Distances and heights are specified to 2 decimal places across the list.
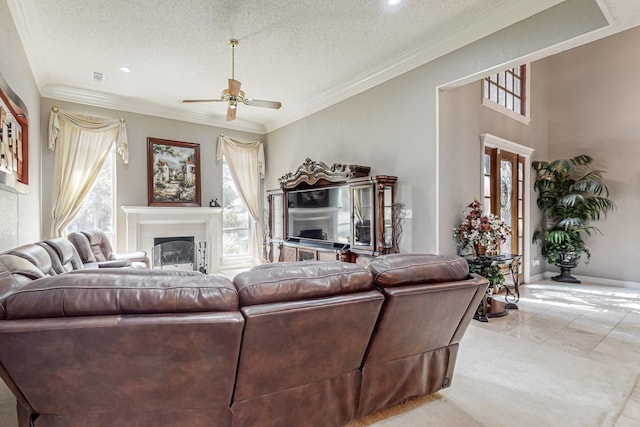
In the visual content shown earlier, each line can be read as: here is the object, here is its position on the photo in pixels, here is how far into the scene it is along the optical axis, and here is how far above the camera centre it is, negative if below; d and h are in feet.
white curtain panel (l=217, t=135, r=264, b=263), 21.94 +3.09
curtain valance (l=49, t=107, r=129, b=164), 16.30 +4.81
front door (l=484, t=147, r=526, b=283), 15.55 +1.14
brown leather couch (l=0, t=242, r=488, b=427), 3.76 -1.63
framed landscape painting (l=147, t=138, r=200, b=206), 19.29 +2.60
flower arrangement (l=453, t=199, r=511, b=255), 12.27 -0.63
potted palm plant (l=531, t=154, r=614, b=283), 17.56 +0.44
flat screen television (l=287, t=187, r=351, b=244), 15.47 -0.05
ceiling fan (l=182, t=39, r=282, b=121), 11.65 +4.46
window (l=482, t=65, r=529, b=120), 15.33 +6.17
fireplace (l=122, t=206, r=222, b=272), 18.45 -0.85
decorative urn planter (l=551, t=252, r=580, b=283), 18.06 -2.91
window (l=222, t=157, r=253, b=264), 22.22 -0.69
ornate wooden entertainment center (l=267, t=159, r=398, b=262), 13.58 +0.00
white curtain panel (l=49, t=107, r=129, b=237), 16.51 +3.15
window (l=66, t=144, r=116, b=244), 17.72 +0.59
